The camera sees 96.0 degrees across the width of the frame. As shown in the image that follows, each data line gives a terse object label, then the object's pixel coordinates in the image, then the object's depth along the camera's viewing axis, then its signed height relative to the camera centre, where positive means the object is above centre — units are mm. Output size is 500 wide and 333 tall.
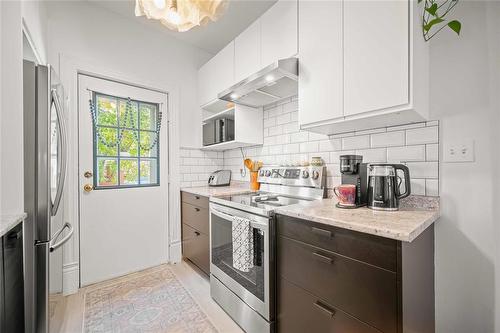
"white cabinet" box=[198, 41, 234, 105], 2244 +989
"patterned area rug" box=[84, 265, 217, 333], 1592 -1133
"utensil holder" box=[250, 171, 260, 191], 2344 -167
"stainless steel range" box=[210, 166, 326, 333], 1392 -549
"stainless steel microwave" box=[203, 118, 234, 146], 2491 +395
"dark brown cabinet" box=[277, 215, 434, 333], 885 -535
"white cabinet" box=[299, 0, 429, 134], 1101 +558
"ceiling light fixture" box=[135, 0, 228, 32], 1096 +776
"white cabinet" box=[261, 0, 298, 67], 1627 +1019
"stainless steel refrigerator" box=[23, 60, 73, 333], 1232 -119
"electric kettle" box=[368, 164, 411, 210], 1223 -117
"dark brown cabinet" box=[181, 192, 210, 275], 2137 -672
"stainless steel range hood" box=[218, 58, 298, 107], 1592 +667
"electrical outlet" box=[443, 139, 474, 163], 1157 +68
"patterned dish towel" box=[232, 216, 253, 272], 1476 -531
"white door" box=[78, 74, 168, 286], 2139 -149
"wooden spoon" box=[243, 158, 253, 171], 2418 +23
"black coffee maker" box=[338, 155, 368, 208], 1376 -59
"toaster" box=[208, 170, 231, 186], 2713 -157
